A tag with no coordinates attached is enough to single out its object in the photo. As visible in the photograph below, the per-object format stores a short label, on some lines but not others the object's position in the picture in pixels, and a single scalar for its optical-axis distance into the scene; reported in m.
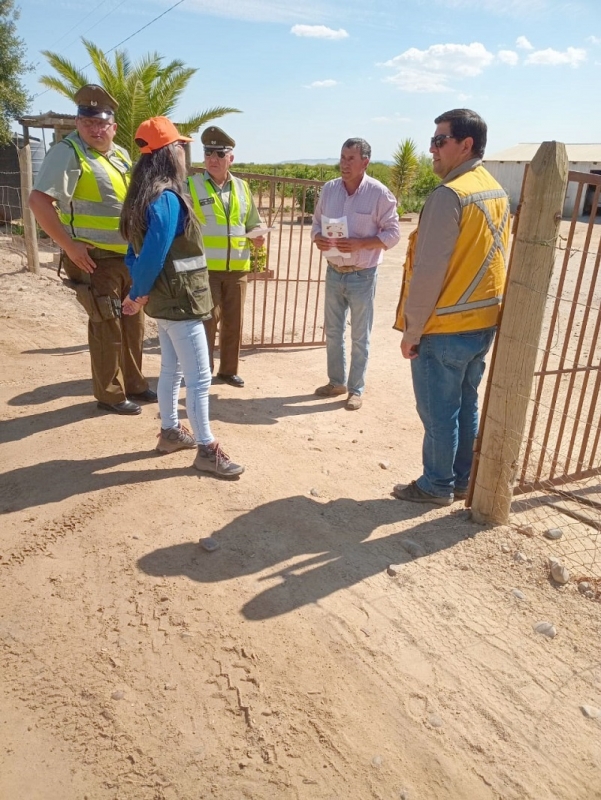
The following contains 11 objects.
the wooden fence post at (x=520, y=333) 3.14
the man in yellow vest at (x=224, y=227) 5.12
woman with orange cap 3.46
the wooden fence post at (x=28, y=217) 9.27
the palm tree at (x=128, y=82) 12.88
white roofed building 32.97
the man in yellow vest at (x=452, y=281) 3.24
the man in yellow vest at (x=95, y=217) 4.23
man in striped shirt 5.27
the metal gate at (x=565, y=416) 3.56
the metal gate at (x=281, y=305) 6.83
